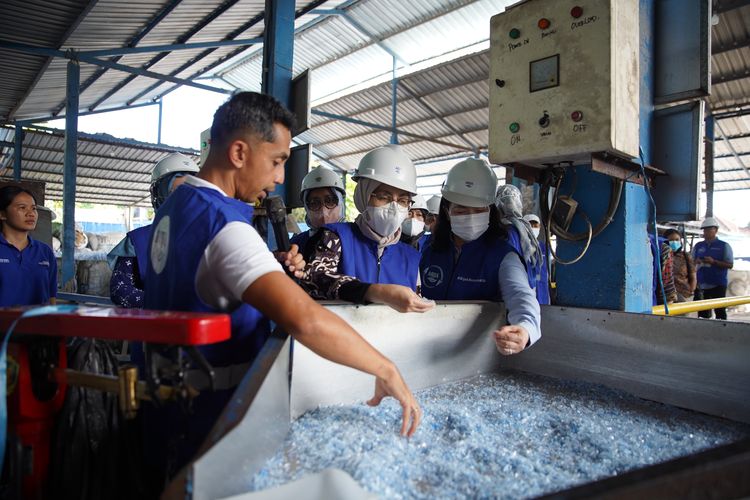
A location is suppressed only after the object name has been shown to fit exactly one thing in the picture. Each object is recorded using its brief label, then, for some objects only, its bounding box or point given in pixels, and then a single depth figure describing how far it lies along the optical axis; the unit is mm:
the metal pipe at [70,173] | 7770
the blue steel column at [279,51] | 4152
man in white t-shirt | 1061
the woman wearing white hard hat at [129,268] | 2412
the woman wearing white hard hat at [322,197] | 3736
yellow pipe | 3216
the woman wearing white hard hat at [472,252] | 2207
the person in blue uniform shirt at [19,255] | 3377
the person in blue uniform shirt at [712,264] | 7996
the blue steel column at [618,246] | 2275
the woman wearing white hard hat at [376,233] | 2281
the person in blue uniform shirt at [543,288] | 3102
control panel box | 1900
